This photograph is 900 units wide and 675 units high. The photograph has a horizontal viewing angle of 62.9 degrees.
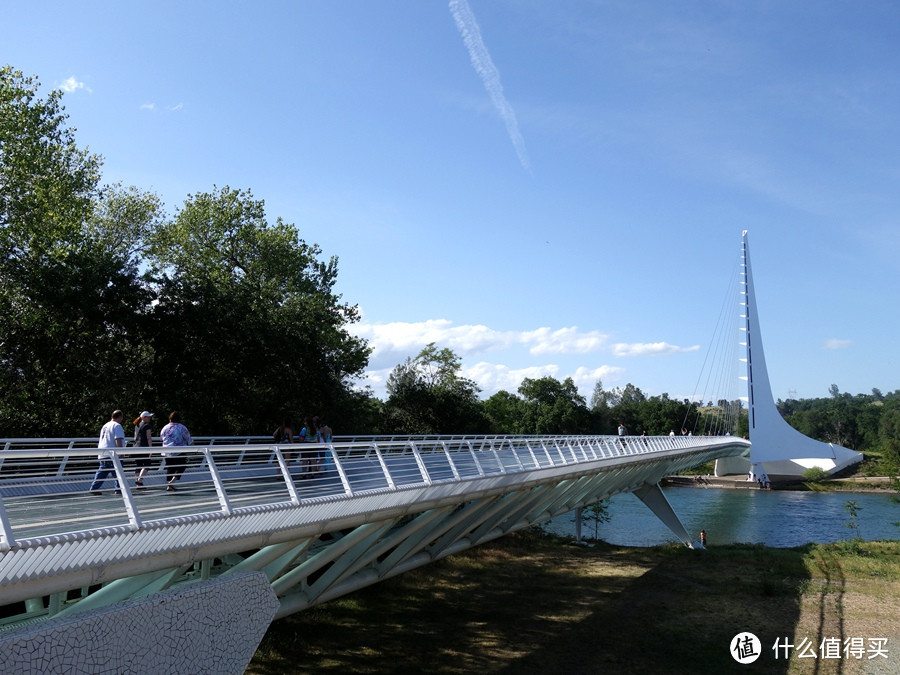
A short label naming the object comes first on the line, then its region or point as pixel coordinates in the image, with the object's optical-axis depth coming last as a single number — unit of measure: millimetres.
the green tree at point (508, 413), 84375
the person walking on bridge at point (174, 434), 11766
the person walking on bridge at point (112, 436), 10617
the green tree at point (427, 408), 48406
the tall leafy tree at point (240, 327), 25234
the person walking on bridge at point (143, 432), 11148
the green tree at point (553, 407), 80875
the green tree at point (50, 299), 21391
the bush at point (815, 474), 71062
